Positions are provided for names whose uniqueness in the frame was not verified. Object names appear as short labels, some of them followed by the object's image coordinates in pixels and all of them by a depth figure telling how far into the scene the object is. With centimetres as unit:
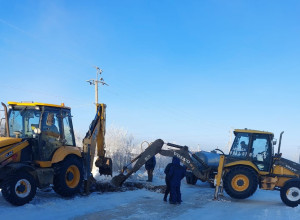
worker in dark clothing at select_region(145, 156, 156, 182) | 1543
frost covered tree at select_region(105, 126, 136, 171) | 3290
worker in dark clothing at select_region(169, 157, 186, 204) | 962
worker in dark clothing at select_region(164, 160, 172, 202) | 997
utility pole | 2767
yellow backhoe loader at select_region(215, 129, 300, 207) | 1071
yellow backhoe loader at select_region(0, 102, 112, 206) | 770
